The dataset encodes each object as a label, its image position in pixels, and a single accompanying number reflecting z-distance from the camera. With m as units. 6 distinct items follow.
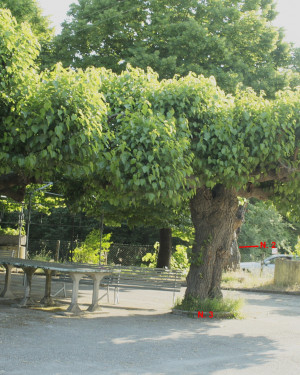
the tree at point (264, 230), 37.28
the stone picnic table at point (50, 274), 10.66
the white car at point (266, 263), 31.42
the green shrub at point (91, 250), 21.59
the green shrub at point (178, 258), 25.12
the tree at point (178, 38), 19.29
